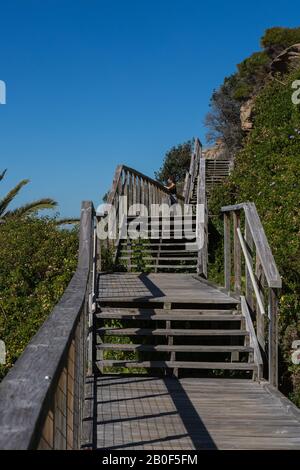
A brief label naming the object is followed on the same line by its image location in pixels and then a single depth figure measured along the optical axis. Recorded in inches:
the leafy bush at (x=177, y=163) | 1393.9
